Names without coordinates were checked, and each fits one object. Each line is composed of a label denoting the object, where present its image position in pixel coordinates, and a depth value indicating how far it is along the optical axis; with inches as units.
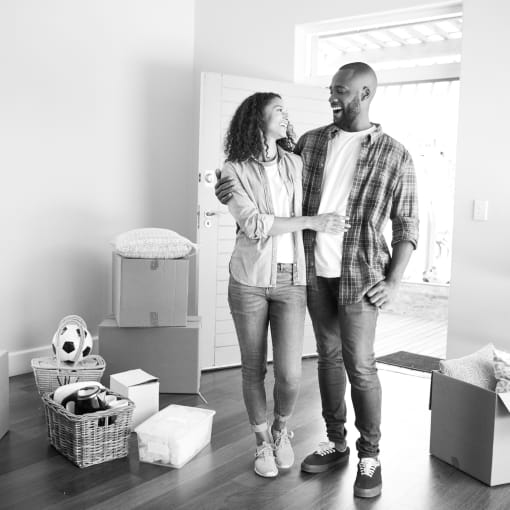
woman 82.1
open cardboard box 87.8
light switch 139.6
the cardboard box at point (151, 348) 128.6
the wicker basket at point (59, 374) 116.2
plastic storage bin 94.5
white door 153.7
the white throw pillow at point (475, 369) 95.7
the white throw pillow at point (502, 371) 89.4
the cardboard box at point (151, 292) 126.4
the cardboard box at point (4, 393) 104.8
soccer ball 117.5
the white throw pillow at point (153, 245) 127.3
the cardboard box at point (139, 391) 109.0
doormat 162.9
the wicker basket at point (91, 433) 93.2
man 82.3
